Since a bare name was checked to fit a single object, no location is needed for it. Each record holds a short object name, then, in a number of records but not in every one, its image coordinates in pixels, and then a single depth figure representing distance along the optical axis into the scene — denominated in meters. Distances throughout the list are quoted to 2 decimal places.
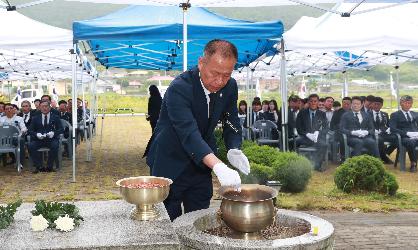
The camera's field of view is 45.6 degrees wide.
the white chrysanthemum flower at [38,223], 2.84
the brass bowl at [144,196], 2.96
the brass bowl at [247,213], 2.95
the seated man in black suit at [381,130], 12.08
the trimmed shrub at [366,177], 8.30
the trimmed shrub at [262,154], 8.64
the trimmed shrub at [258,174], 7.59
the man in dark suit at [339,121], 12.18
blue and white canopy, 9.18
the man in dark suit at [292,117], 12.33
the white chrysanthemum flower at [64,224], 2.83
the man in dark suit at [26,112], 13.55
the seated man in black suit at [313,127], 11.67
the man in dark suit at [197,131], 3.22
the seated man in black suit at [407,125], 11.35
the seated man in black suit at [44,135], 11.38
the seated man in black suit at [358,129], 11.55
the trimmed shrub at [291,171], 8.34
